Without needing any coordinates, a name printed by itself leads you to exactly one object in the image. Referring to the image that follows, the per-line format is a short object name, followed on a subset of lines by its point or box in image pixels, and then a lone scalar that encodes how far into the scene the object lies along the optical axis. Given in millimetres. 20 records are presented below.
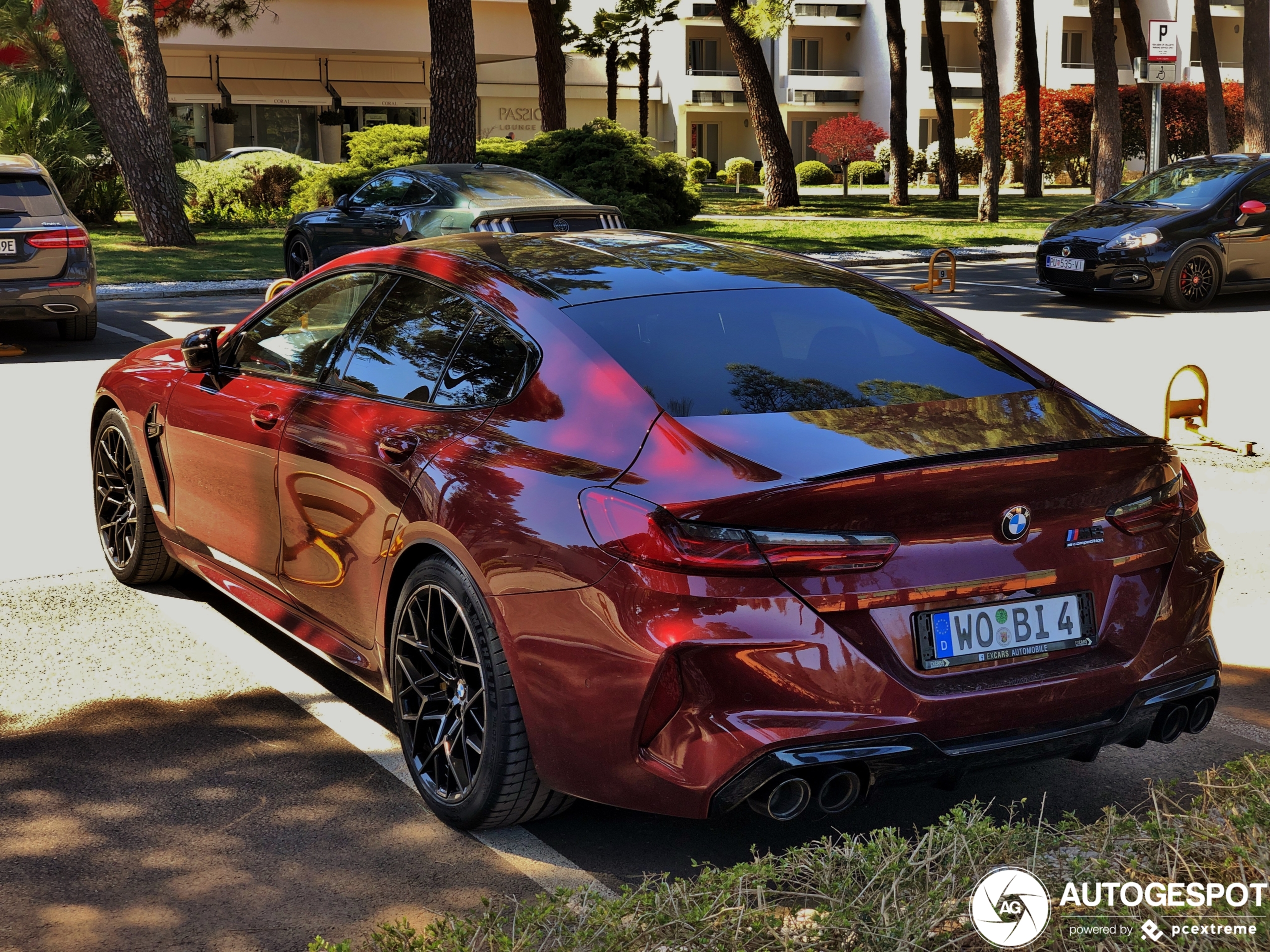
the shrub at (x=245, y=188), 29578
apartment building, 46188
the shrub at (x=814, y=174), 56594
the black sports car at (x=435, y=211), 16109
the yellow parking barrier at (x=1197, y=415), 8594
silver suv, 12891
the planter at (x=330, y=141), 53594
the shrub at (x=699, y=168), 54156
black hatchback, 16797
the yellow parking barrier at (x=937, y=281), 17172
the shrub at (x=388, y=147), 27609
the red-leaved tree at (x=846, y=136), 48625
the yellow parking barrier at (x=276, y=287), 11797
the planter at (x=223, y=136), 52344
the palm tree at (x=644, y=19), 47688
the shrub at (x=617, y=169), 26250
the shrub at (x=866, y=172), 56375
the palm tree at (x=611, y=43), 57906
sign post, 17031
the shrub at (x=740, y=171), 57250
